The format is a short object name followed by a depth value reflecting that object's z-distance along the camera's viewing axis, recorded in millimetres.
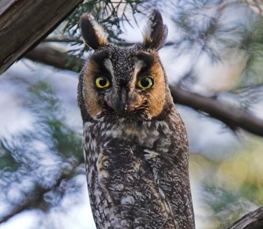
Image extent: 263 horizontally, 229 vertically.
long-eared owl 4547
